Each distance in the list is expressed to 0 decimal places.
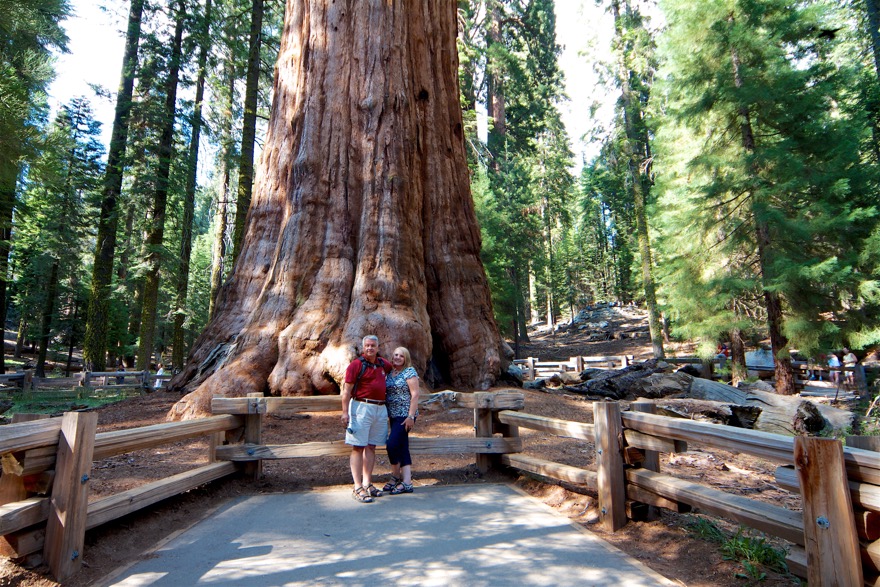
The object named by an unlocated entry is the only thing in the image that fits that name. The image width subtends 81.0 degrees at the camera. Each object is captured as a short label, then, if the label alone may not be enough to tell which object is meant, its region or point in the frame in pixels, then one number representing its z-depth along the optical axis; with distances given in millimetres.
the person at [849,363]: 17047
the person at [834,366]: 17609
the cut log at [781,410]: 8570
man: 5195
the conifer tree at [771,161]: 14047
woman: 5402
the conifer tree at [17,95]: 7883
